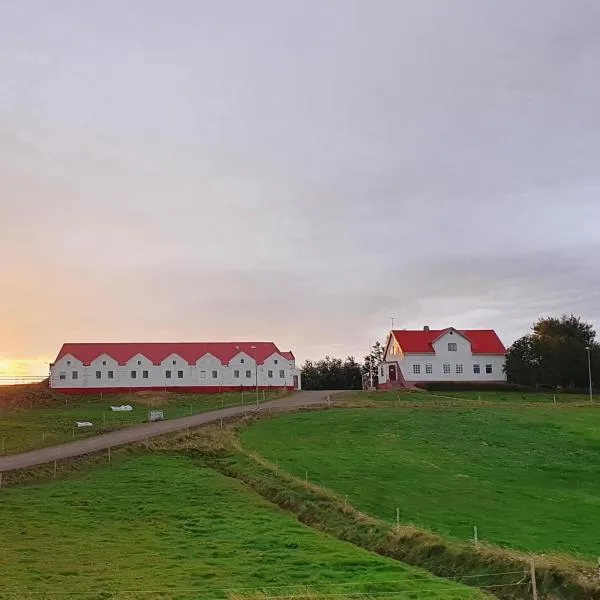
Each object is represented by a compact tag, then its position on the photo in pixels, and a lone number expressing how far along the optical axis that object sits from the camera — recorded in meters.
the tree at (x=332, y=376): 124.31
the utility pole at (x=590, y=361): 83.01
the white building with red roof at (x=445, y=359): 96.25
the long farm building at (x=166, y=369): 101.38
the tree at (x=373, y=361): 126.12
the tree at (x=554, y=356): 90.31
